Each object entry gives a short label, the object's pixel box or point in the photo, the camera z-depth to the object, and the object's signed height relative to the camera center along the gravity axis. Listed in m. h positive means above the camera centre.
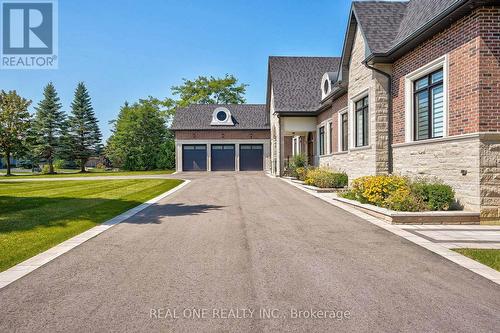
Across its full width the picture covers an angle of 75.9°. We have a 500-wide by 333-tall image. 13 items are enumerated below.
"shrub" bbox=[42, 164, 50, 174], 46.09 -0.53
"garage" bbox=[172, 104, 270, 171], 36.81 +2.40
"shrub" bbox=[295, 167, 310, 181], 21.09 -0.52
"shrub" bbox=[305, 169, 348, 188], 15.92 -0.78
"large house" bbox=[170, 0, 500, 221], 7.96 +2.25
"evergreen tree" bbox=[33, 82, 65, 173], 44.75 +5.62
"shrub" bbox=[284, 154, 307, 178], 23.19 +0.10
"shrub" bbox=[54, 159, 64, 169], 52.46 +0.22
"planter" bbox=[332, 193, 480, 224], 7.95 -1.33
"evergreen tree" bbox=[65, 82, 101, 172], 46.41 +5.30
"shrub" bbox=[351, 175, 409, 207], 9.70 -0.70
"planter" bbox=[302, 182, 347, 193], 15.22 -1.22
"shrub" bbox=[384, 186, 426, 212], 8.62 -1.03
